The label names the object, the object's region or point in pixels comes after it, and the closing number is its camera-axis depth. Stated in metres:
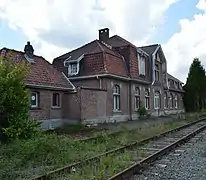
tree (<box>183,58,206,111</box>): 33.78
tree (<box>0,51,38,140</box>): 7.88
